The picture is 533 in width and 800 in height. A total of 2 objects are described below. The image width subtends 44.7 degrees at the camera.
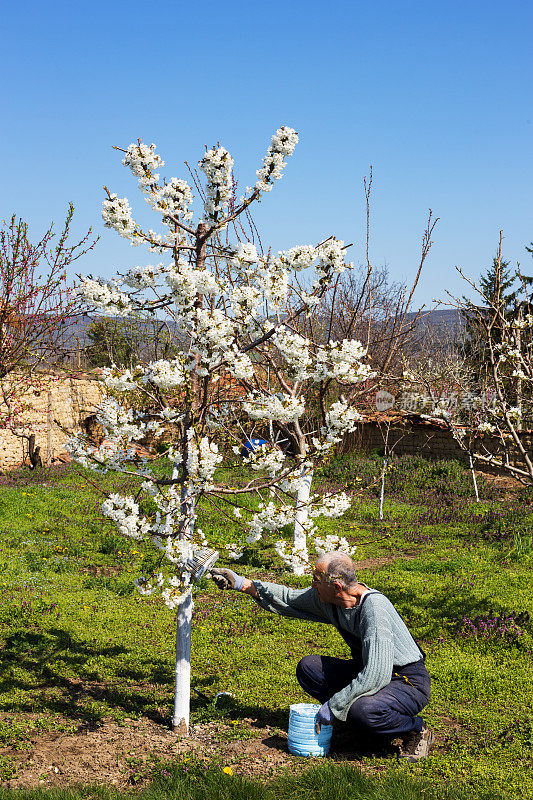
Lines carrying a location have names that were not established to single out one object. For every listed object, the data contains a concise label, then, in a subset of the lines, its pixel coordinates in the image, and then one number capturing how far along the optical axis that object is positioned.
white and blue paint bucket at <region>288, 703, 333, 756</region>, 4.02
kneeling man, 3.89
